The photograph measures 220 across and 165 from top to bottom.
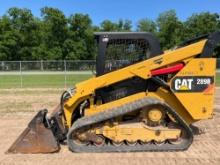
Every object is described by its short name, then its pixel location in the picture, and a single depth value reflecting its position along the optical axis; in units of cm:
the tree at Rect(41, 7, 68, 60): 2249
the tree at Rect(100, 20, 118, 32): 2658
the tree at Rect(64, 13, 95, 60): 2151
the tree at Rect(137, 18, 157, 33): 2917
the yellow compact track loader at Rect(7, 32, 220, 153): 330
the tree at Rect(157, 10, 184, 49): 2253
